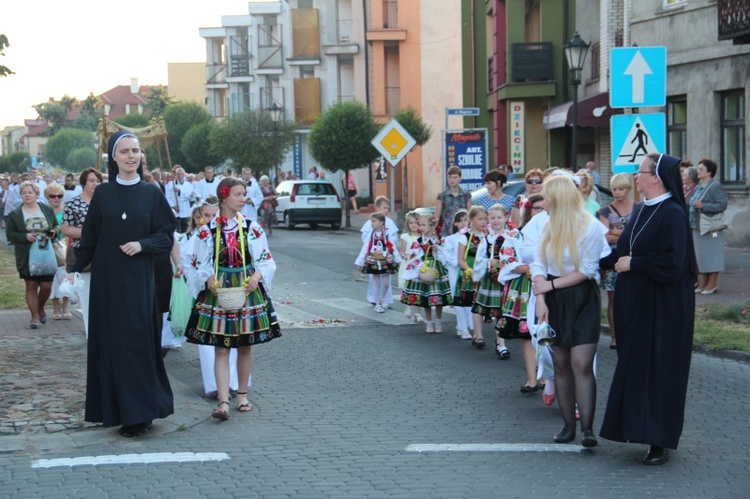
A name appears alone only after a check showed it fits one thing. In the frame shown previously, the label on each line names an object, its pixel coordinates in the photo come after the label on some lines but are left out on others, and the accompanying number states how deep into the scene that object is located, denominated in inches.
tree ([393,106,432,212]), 1736.0
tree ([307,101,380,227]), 1611.7
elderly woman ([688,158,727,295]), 609.3
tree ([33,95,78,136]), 5959.6
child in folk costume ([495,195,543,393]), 370.0
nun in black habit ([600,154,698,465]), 268.1
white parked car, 1419.8
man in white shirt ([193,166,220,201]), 1063.5
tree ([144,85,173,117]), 4500.5
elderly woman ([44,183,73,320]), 533.3
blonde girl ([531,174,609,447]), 283.9
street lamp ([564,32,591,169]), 847.7
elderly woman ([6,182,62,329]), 522.0
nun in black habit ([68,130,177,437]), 297.9
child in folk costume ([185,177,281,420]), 326.6
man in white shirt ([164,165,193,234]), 1105.4
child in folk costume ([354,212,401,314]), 583.8
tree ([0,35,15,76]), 553.9
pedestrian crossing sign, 480.1
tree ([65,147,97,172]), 4965.6
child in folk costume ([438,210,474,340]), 491.5
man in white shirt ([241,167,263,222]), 1015.0
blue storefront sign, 929.5
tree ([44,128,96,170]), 5226.4
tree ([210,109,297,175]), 2245.3
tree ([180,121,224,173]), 2829.7
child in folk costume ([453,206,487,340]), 458.0
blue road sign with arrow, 484.4
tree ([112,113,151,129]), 4278.1
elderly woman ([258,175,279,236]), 1322.6
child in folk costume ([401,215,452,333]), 516.7
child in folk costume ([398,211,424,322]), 530.6
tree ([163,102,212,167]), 3046.3
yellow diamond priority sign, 888.9
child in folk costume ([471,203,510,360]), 416.2
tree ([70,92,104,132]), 5615.2
